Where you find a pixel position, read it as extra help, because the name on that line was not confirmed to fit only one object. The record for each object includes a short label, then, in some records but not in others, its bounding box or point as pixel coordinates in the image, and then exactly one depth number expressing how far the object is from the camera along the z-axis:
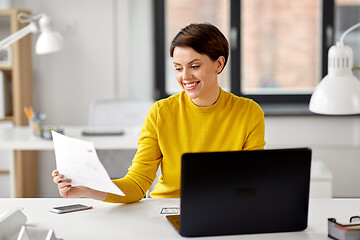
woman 2.49
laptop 2.00
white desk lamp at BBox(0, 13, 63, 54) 4.08
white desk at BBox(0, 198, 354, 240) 2.09
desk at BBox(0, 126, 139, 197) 3.78
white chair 4.30
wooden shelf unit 4.62
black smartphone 2.30
